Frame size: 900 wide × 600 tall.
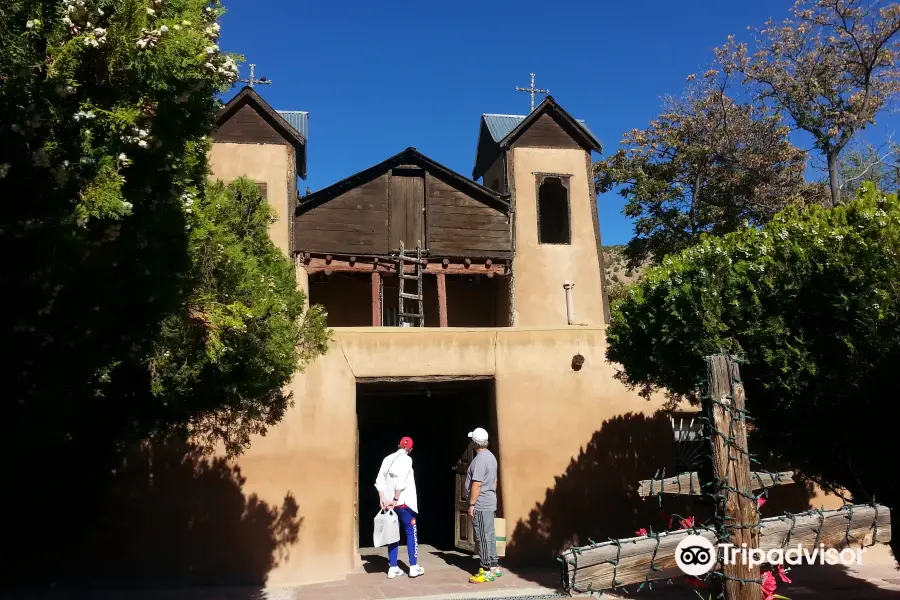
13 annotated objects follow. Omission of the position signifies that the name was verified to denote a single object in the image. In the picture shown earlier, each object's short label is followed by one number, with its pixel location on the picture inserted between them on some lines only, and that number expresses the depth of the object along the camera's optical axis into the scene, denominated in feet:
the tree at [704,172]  62.08
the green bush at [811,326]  17.88
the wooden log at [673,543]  11.48
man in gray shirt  26.48
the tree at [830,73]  60.29
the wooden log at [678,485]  25.14
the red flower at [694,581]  14.67
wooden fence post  12.87
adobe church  29.12
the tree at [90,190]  11.39
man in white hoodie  27.35
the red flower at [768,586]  13.43
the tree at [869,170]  73.38
